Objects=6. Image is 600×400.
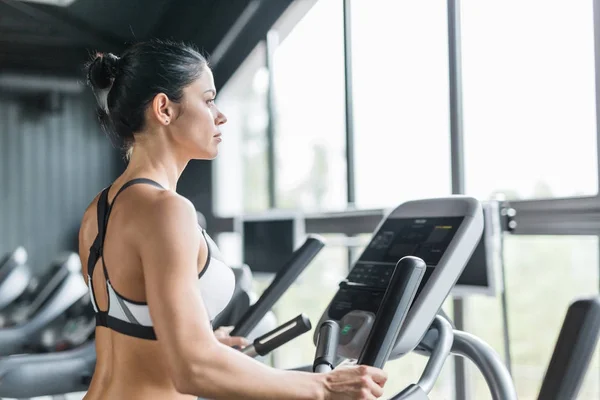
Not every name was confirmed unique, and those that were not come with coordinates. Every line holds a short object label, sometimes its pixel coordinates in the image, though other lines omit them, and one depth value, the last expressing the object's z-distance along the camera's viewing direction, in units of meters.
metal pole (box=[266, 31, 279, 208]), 4.34
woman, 1.29
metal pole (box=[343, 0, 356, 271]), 3.61
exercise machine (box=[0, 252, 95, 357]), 3.97
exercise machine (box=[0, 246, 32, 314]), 4.65
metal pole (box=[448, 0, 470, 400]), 2.80
